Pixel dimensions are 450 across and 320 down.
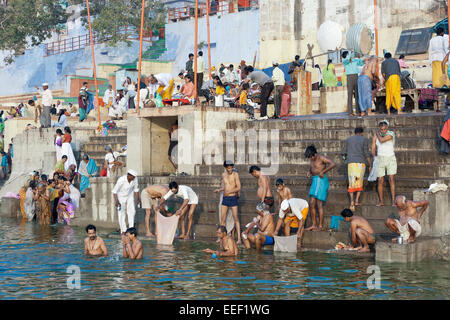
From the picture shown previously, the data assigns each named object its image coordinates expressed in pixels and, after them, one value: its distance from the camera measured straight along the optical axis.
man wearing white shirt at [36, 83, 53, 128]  21.09
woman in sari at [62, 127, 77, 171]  19.39
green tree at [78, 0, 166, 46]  38.28
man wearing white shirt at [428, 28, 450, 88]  16.42
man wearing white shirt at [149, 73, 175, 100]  18.52
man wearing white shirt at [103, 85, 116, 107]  25.58
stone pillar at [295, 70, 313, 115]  20.23
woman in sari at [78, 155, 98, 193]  18.28
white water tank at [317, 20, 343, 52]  28.69
